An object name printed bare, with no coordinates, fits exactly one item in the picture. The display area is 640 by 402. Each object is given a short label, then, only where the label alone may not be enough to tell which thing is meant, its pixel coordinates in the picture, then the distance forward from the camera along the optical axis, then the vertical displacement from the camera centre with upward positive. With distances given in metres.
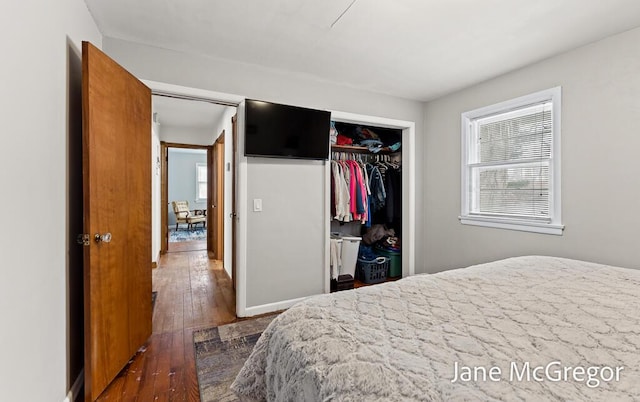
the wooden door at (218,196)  4.62 +0.04
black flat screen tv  2.65 +0.67
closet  3.56 -0.05
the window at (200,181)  9.44 +0.59
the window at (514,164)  2.52 +0.35
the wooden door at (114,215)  1.56 -0.10
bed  0.67 -0.43
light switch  2.74 -0.05
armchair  8.17 -0.47
